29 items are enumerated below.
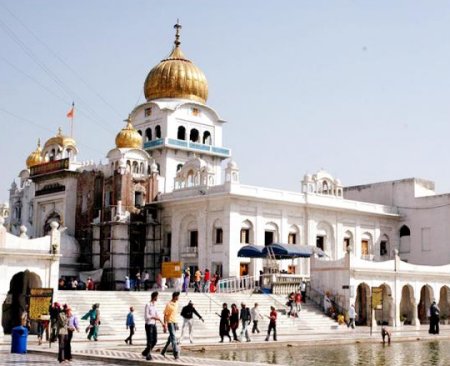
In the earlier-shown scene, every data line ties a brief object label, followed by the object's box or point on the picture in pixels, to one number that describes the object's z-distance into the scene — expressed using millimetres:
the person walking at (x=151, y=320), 18734
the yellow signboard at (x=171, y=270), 34750
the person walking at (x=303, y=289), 41009
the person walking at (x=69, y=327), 18688
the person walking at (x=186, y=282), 41250
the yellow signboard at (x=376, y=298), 31906
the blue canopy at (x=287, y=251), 43125
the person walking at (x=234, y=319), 26422
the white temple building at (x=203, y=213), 45094
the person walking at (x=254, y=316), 30017
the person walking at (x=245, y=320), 26516
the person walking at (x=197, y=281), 41719
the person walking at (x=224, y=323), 25812
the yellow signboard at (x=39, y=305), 24656
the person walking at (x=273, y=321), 26703
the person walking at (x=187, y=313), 23594
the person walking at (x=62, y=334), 18125
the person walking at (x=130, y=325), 24800
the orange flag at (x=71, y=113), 58741
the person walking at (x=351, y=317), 37150
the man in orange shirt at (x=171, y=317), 18953
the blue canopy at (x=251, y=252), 43531
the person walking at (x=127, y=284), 43000
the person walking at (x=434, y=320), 33938
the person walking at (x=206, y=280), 41656
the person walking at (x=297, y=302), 37881
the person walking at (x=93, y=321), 26033
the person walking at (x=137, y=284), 44338
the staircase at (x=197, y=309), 30656
